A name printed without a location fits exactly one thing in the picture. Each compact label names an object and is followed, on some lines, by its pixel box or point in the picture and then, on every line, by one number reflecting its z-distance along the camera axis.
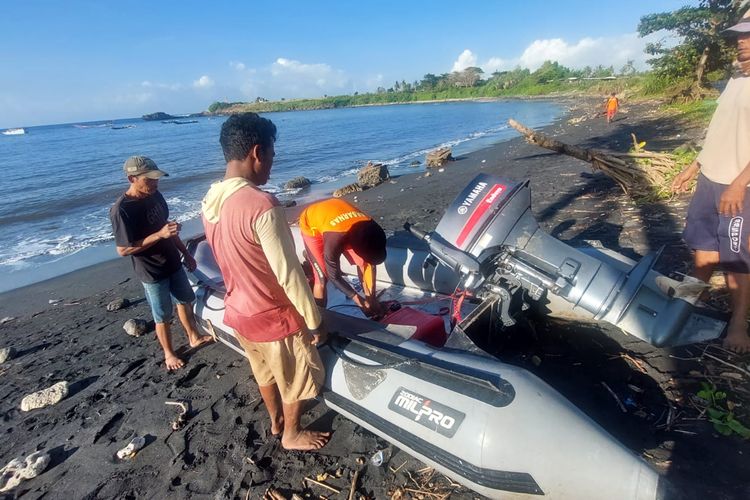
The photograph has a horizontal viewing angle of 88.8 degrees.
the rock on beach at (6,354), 4.44
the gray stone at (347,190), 12.41
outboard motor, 2.49
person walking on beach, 20.51
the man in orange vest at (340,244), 3.07
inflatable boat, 1.85
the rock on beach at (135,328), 4.67
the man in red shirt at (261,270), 1.92
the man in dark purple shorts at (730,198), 2.50
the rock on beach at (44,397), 3.50
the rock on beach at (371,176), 12.96
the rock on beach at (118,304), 5.55
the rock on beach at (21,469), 2.67
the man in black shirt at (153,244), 3.22
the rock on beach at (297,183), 14.44
